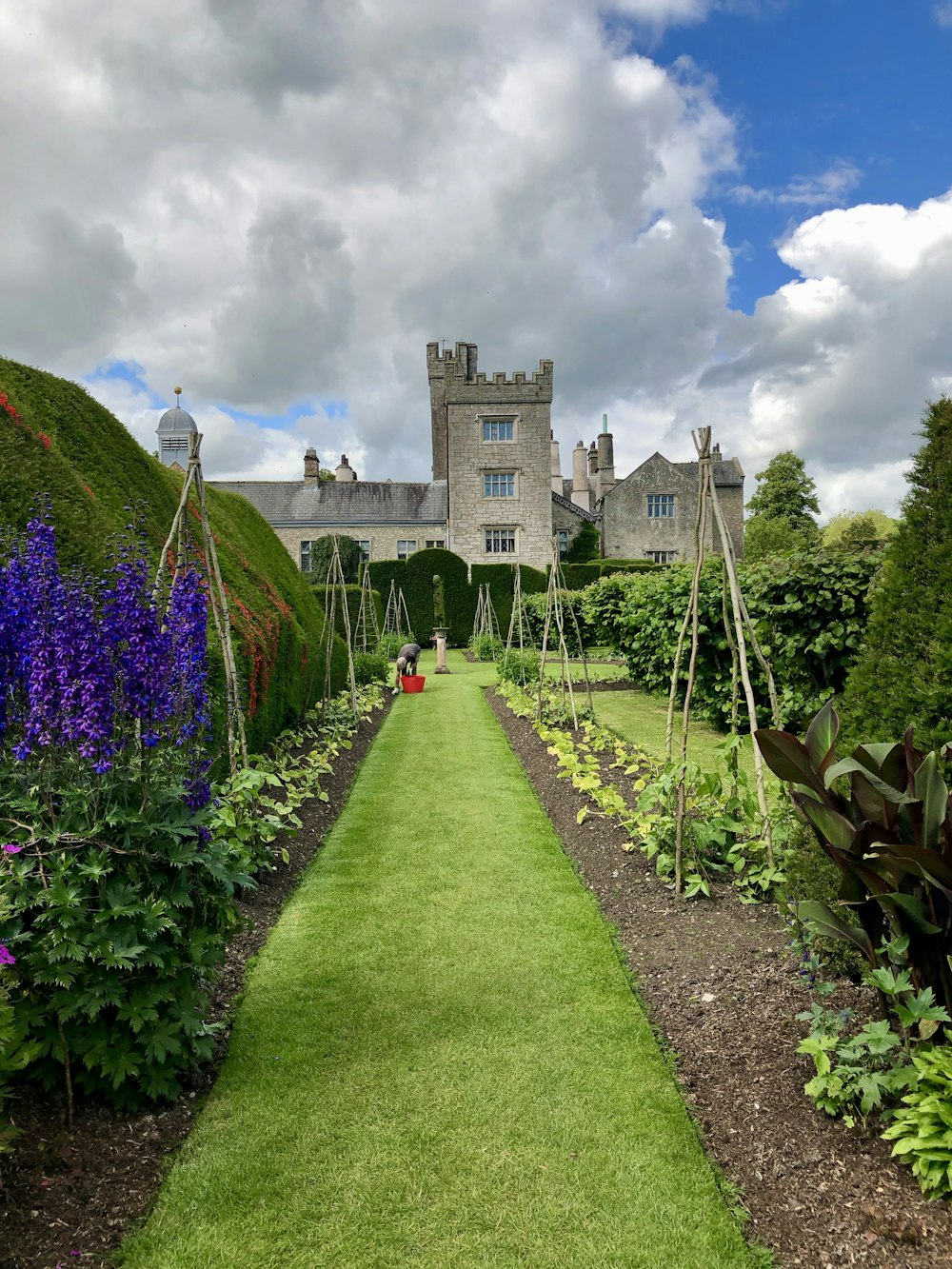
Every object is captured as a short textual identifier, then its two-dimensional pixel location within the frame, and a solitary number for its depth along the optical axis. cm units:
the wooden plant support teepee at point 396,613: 2505
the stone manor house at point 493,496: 3247
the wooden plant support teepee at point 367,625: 1912
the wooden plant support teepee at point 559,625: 973
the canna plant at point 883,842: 236
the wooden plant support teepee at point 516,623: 1575
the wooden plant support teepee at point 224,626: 505
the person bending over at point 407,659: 1565
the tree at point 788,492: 4878
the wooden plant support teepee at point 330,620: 1048
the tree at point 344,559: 3042
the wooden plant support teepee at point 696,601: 448
